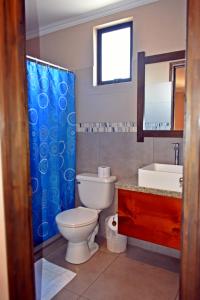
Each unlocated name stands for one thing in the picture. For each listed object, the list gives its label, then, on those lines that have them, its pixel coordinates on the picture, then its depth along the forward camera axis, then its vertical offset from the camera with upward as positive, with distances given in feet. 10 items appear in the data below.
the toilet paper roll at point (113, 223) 7.36 -2.88
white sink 5.66 -1.16
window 7.79 +2.85
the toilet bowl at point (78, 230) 6.53 -2.77
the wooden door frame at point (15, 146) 3.05 -0.16
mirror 6.83 +1.22
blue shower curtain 7.11 -0.30
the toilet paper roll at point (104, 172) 7.65 -1.26
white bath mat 5.70 -3.89
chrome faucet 6.81 -0.50
